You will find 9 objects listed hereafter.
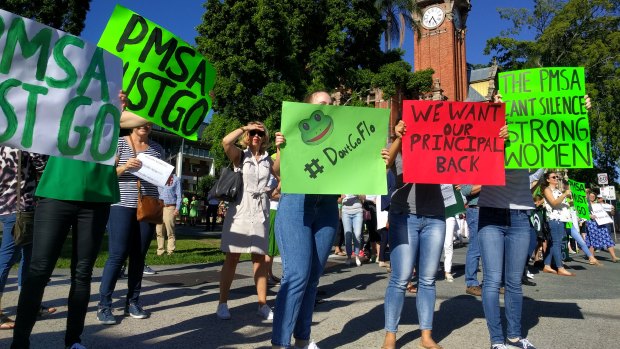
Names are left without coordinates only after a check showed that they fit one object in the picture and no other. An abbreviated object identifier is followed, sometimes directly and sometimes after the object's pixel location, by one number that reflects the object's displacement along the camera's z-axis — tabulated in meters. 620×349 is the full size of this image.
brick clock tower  53.69
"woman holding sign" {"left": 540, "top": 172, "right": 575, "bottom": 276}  9.38
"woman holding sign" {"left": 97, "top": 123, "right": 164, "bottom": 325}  4.53
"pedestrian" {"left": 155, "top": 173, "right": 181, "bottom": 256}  10.44
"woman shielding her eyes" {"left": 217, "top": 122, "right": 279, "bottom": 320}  4.89
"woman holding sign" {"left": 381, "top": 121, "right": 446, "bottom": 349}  3.85
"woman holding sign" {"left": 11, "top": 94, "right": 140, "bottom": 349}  3.09
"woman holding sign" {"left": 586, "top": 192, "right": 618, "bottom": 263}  12.52
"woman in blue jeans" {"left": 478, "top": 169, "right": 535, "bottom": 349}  3.98
